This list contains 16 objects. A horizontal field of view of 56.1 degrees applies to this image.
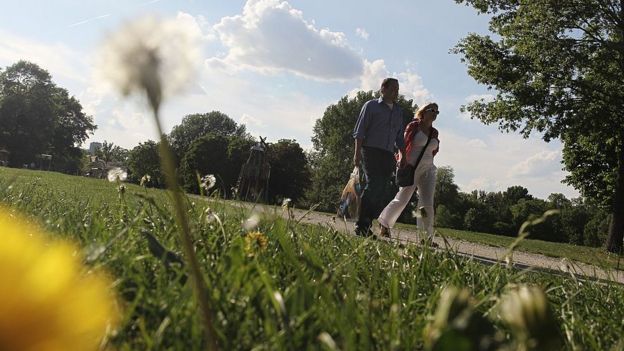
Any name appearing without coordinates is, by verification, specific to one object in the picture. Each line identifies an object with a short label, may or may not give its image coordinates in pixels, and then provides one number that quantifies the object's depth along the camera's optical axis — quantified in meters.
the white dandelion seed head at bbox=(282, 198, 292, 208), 3.31
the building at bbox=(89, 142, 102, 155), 146.99
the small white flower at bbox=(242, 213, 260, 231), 1.82
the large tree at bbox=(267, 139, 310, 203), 69.88
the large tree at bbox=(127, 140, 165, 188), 90.75
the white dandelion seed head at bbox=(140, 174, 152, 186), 3.77
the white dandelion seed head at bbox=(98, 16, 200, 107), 0.56
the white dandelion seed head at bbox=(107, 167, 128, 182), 3.18
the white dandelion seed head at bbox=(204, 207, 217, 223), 2.65
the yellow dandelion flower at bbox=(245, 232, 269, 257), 1.93
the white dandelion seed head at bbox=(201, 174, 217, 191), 3.08
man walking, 8.22
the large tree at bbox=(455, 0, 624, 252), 21.48
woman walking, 8.27
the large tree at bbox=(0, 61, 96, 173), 73.25
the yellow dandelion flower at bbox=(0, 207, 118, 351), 0.85
